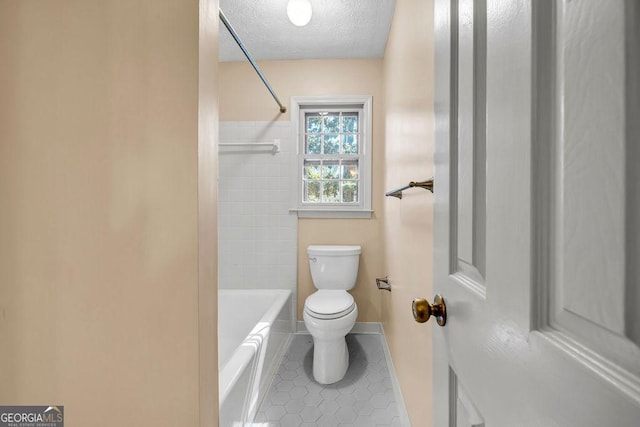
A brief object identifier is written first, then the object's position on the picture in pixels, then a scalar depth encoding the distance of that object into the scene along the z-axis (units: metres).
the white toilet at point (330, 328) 1.78
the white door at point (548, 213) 0.22
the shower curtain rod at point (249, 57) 1.13
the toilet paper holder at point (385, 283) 2.00
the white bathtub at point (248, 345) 1.22
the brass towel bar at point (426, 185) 0.89
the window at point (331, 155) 2.59
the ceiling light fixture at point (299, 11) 1.67
